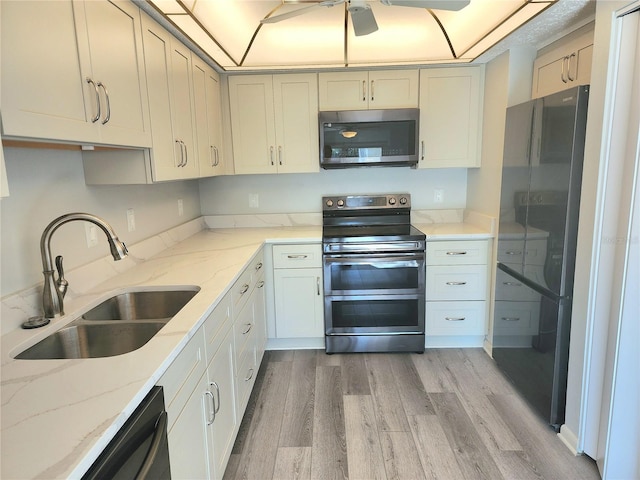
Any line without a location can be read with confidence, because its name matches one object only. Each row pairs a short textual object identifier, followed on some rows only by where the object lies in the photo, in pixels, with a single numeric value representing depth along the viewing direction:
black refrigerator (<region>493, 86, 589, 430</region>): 1.82
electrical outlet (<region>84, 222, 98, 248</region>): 1.78
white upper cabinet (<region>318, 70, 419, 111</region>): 2.96
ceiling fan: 1.63
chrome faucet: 1.31
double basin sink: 1.31
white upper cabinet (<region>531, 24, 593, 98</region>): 2.01
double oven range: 2.82
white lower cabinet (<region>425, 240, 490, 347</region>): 2.86
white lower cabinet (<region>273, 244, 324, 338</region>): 2.90
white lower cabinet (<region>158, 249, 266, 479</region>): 1.20
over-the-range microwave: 2.91
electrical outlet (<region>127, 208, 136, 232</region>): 2.17
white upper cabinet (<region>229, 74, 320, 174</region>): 3.00
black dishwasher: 0.80
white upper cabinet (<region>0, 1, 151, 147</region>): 1.00
